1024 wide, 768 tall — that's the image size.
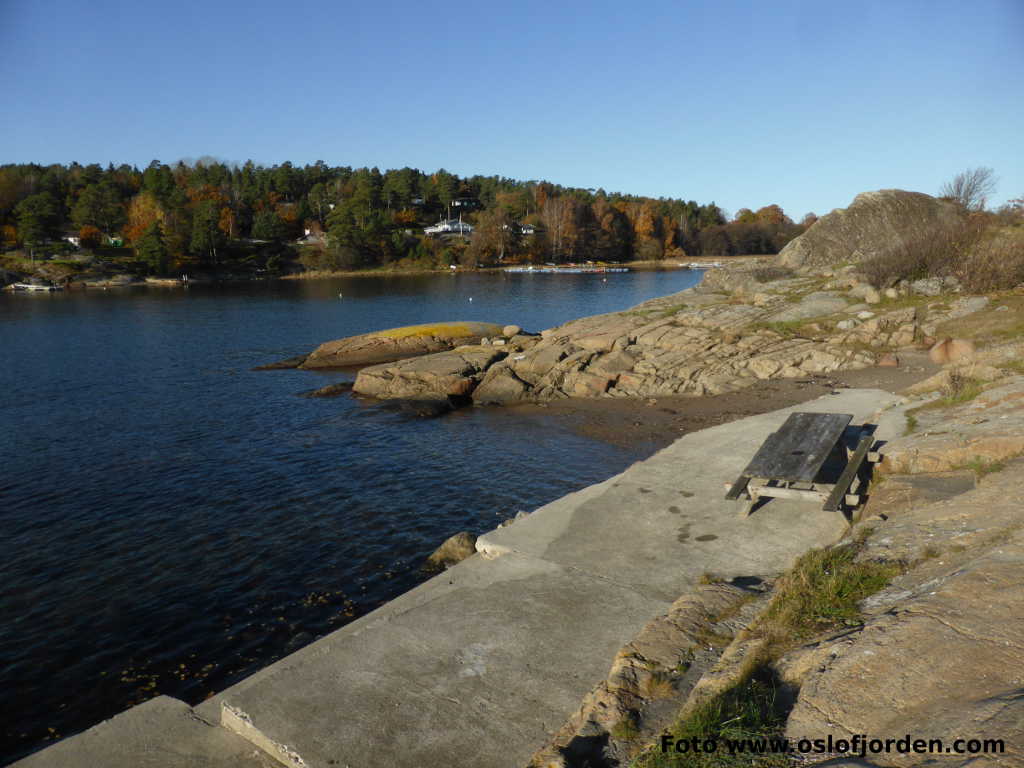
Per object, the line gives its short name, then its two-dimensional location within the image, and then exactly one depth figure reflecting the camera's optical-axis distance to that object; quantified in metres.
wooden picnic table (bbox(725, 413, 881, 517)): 9.14
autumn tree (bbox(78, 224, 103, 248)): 104.19
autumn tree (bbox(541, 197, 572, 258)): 136.75
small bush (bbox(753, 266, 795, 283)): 33.59
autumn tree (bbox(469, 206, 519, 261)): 125.75
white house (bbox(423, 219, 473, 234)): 137.75
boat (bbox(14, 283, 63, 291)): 82.94
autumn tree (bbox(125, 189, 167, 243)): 111.75
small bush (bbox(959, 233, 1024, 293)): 23.81
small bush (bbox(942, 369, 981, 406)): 11.66
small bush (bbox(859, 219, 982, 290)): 26.06
